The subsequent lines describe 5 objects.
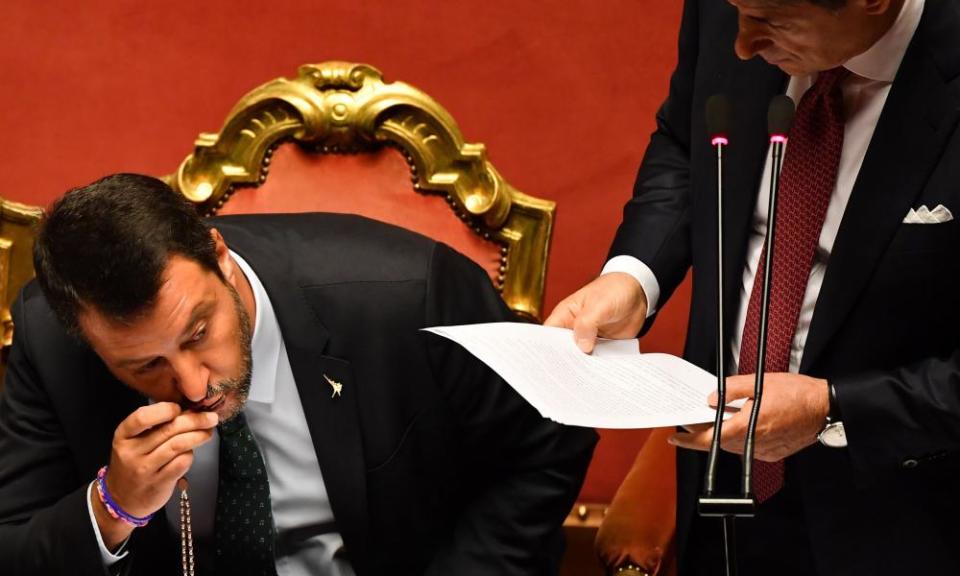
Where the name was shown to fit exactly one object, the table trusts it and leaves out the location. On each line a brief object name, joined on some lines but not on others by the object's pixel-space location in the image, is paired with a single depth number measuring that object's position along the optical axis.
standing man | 7.62
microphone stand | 7.34
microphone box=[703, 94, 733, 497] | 7.36
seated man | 7.86
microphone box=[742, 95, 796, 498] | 7.39
